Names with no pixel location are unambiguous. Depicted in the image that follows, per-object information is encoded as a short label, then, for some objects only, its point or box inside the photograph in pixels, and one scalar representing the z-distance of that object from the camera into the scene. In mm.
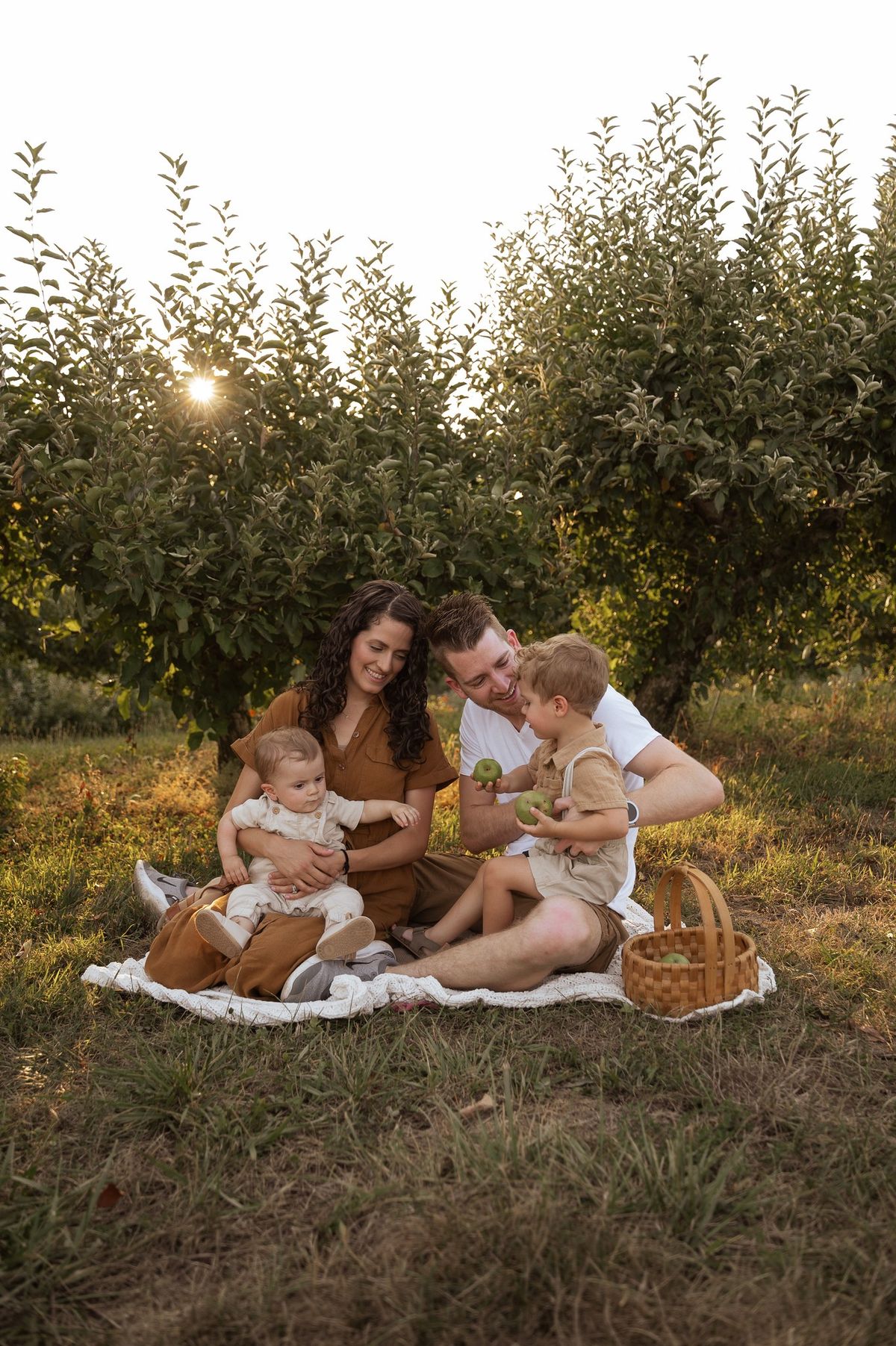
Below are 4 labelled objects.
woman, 4102
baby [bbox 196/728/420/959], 3895
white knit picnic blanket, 3656
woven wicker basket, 3564
